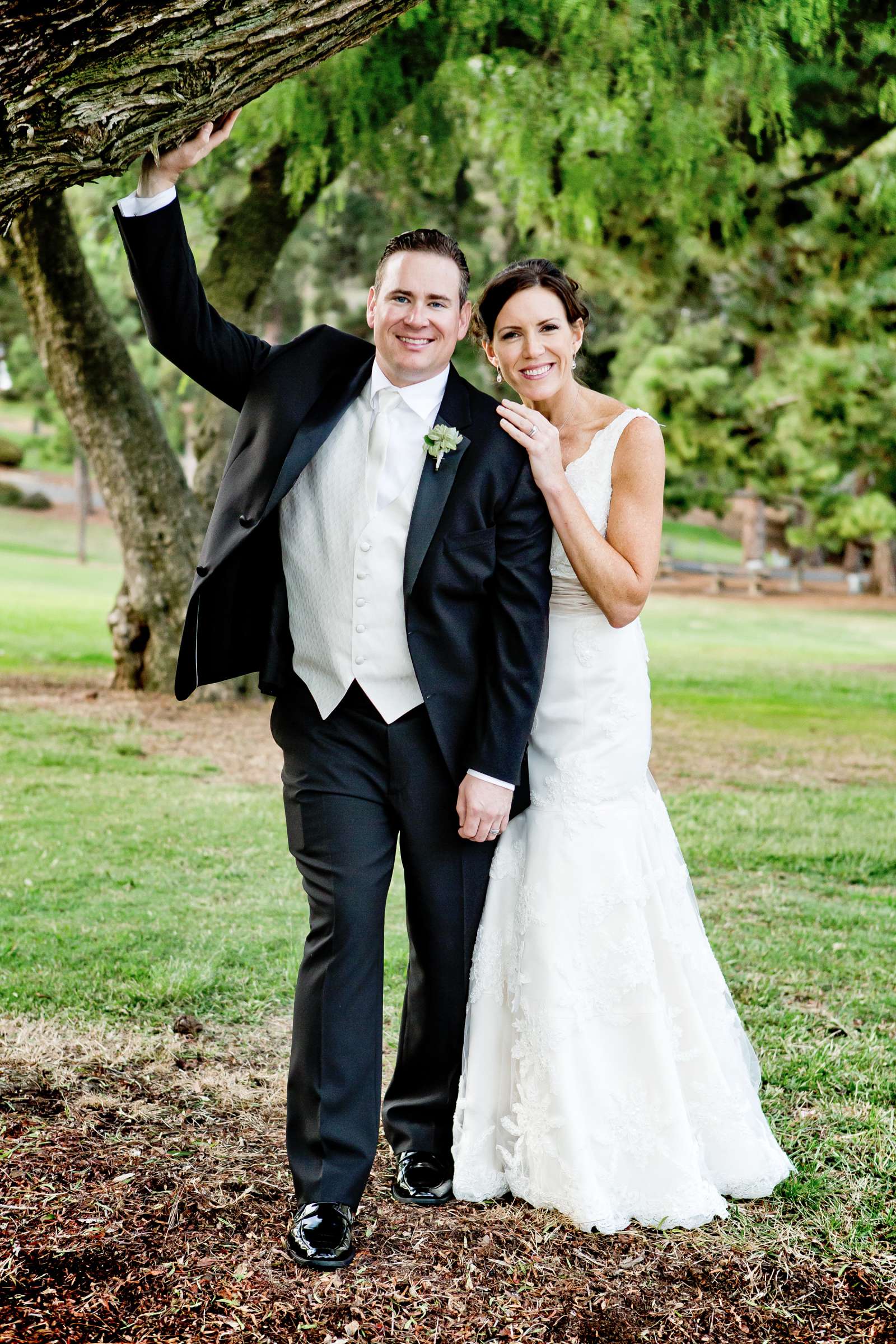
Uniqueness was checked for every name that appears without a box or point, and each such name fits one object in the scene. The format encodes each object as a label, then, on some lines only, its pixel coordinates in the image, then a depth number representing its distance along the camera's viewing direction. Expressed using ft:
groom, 9.74
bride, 10.36
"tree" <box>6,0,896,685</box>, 24.94
